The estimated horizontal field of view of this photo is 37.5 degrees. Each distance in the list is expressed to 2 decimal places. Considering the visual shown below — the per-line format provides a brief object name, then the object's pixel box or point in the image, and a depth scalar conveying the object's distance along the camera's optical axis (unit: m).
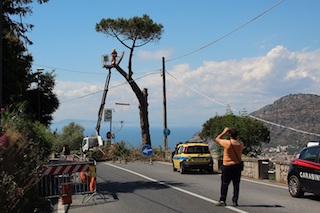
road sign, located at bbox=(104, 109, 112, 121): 47.42
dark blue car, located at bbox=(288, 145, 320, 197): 11.77
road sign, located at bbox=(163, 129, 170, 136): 37.47
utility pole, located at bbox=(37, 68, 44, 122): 37.76
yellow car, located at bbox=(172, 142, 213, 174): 22.42
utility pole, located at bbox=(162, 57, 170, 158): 39.47
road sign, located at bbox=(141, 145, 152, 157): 31.84
